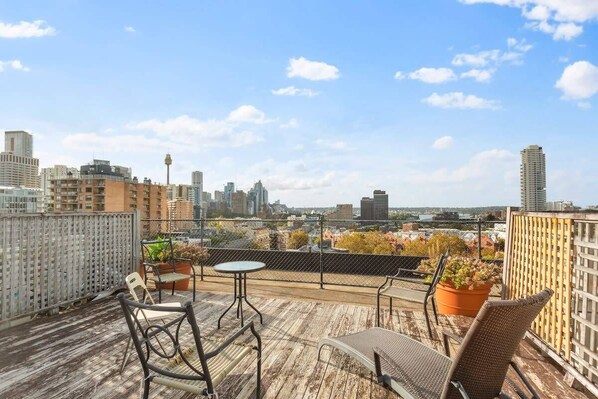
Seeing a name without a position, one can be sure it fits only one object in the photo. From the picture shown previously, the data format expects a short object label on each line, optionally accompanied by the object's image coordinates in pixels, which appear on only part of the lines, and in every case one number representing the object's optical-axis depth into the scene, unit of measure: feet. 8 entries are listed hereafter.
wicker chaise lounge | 4.89
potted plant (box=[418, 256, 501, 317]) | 13.33
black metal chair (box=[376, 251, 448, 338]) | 11.41
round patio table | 12.15
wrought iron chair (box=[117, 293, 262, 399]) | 5.58
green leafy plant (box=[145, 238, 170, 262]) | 17.99
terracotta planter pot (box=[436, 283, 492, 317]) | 13.41
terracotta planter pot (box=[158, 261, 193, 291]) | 17.63
